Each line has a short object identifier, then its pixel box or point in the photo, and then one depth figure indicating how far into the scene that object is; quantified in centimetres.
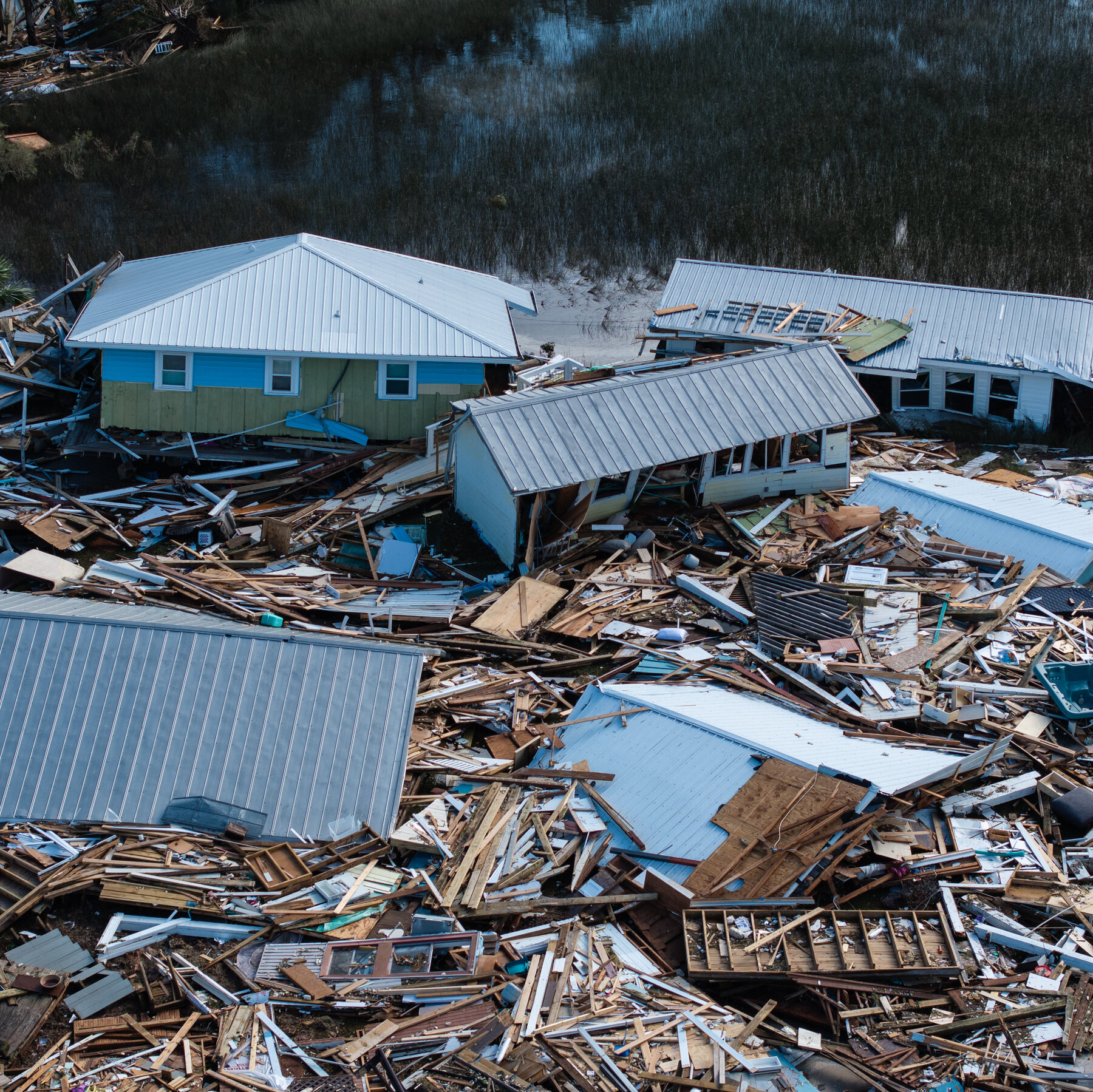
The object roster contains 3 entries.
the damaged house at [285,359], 2758
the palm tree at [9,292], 3400
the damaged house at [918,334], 2934
